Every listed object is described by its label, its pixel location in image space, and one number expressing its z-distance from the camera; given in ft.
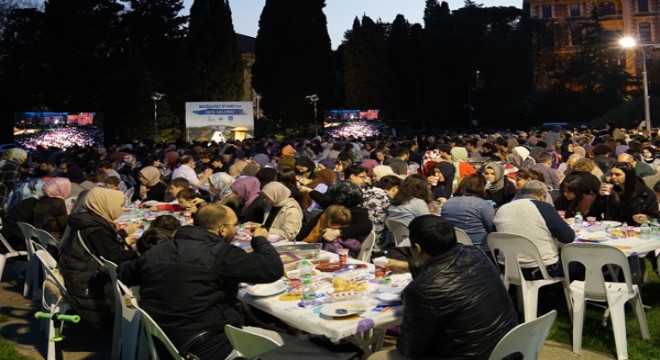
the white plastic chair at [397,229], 21.25
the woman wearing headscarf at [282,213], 21.07
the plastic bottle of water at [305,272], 15.00
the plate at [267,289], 13.74
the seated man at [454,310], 10.24
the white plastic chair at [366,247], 19.74
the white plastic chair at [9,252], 24.10
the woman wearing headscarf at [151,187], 33.01
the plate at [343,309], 12.10
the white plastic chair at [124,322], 14.84
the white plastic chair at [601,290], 15.72
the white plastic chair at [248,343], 11.02
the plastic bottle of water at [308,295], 13.12
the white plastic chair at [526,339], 9.82
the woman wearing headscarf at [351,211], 19.42
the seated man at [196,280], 12.05
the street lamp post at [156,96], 87.71
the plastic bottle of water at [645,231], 18.84
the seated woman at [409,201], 22.38
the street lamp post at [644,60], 62.46
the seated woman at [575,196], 22.86
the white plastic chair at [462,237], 18.83
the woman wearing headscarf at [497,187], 26.66
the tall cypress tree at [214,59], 118.11
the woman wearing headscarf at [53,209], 22.97
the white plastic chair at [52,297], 15.93
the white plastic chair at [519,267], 17.42
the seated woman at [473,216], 20.36
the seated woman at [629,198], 21.18
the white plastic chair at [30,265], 21.97
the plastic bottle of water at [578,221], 21.22
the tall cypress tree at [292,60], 122.42
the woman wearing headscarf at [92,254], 16.33
